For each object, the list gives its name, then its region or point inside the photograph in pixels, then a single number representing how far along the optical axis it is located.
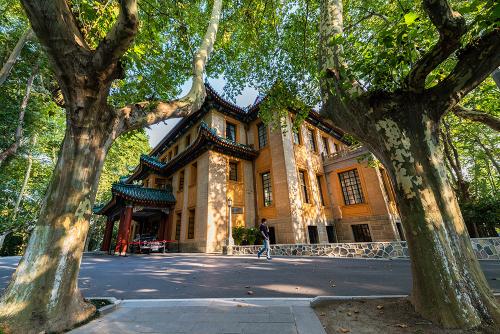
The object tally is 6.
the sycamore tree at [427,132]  2.43
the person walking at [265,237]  8.95
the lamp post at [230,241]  11.49
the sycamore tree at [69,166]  2.52
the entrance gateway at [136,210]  13.57
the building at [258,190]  13.25
